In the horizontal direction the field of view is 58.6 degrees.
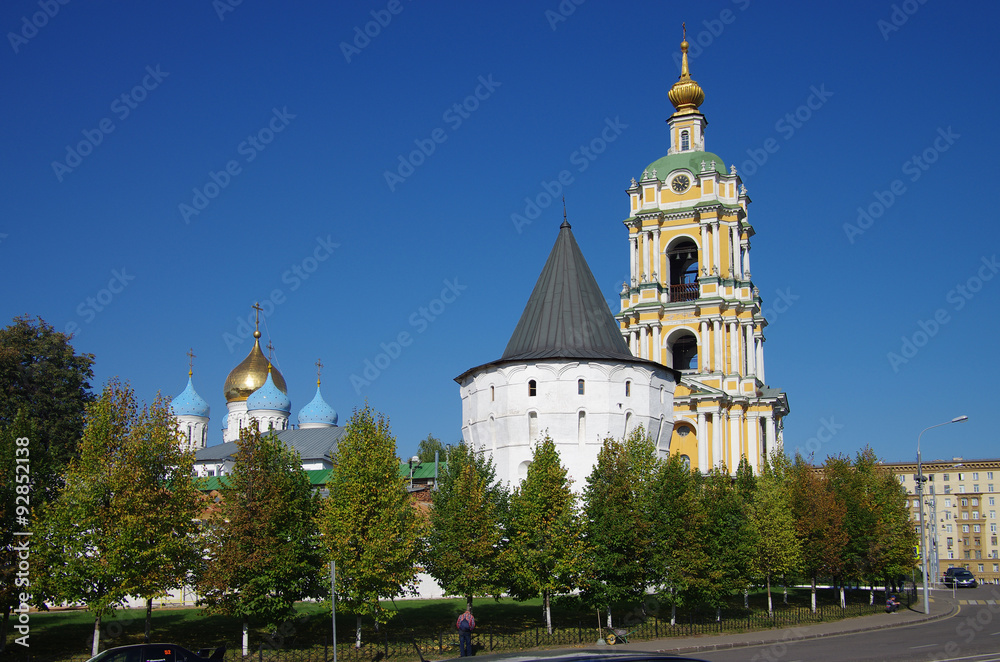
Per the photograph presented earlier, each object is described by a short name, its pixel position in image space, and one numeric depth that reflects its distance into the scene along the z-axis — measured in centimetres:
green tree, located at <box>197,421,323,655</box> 2439
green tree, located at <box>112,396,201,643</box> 2294
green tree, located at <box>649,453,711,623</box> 3141
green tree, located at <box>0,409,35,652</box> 2367
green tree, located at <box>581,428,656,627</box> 3016
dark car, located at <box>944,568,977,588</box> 6066
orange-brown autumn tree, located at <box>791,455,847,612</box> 3922
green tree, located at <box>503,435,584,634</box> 3014
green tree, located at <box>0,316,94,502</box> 4056
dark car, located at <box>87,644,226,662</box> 1731
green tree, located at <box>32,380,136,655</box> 2264
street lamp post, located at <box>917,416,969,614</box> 3716
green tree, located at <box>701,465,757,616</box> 3286
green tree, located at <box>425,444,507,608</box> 2961
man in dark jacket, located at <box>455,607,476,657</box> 2244
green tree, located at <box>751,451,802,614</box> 3697
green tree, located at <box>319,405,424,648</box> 2583
